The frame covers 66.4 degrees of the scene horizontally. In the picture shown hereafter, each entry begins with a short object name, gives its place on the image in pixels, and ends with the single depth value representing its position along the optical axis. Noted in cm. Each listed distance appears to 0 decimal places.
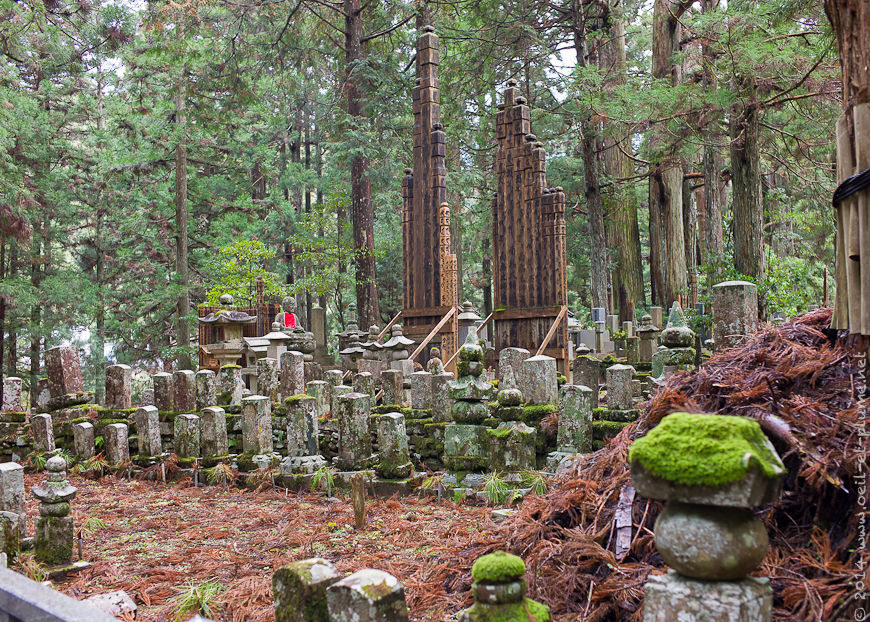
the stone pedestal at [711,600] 237
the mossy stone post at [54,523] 567
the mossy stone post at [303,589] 308
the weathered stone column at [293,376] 1040
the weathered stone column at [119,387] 1134
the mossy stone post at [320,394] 1002
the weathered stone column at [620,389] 762
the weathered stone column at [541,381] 823
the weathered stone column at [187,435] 966
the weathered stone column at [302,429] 884
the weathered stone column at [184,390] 1059
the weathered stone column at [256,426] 935
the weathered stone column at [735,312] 623
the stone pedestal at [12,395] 1159
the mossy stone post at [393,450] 805
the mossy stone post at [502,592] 279
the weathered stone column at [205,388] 1036
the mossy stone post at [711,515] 234
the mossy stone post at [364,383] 986
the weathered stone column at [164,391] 1073
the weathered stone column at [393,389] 1007
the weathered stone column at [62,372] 1133
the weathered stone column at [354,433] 839
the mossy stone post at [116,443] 1005
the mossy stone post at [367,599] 277
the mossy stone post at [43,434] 1051
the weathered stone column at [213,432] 933
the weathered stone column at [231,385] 1100
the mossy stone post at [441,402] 866
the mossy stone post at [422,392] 998
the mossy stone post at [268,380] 1091
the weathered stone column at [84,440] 1034
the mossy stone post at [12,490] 588
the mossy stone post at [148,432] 996
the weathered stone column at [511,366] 880
